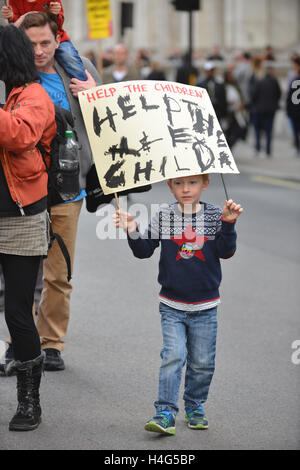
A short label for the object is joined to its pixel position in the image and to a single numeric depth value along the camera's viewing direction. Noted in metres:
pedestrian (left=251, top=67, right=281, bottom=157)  20.39
